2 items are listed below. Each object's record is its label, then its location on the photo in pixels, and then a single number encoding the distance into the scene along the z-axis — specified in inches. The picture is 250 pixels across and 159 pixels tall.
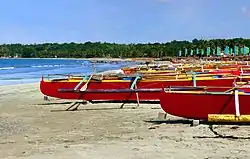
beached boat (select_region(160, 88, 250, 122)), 389.1
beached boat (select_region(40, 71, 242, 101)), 581.4
